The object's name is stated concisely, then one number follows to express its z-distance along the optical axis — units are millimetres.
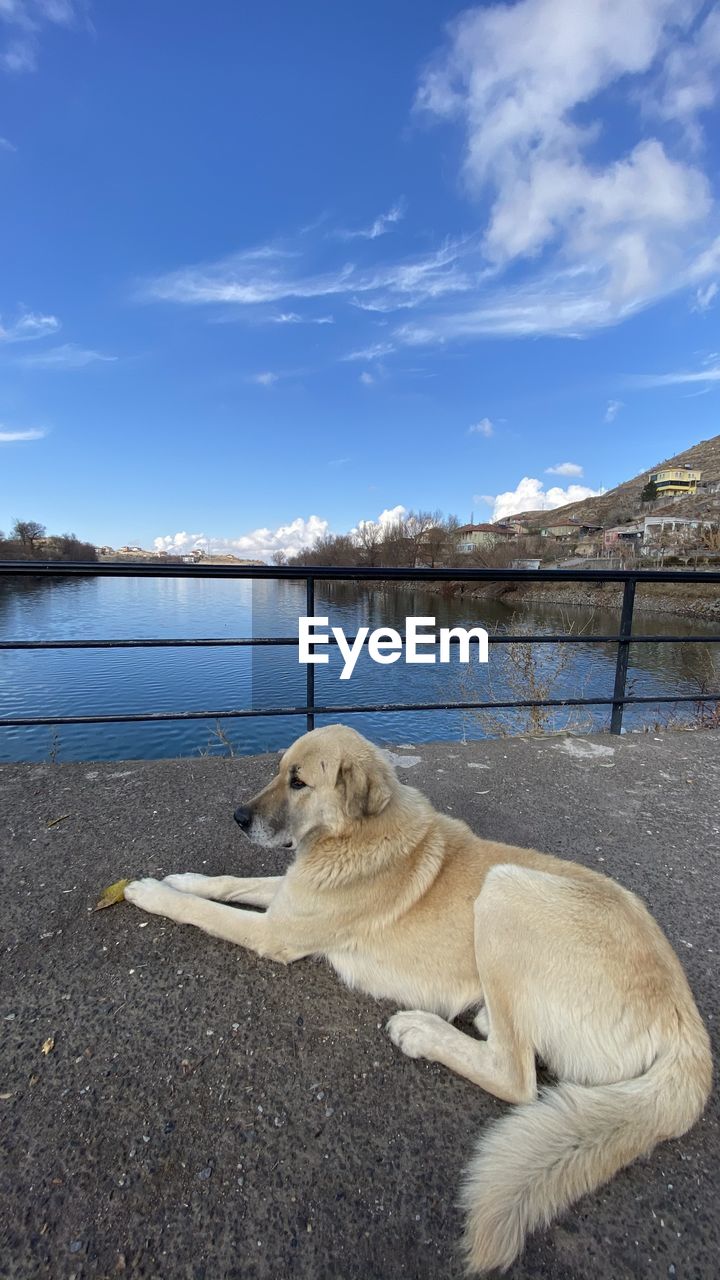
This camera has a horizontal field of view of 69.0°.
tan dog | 1135
